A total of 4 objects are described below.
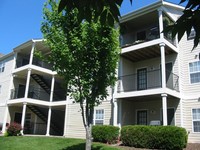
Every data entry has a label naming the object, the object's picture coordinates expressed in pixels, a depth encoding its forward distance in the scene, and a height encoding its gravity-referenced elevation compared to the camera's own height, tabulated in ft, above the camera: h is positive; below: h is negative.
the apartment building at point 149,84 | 57.31 +9.42
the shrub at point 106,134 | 56.70 -2.97
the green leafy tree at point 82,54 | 38.42 +10.26
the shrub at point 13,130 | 75.77 -3.58
